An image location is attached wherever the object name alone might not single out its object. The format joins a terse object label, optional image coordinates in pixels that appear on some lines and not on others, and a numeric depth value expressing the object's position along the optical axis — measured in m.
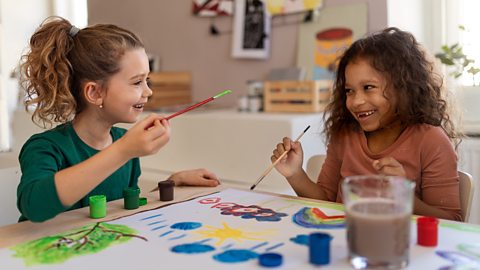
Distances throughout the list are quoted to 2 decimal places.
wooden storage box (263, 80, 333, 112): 2.09
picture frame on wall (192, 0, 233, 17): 2.58
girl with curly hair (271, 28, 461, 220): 1.11
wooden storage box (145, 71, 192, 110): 2.64
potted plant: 2.00
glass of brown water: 0.64
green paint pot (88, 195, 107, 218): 0.93
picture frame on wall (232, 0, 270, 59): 2.45
